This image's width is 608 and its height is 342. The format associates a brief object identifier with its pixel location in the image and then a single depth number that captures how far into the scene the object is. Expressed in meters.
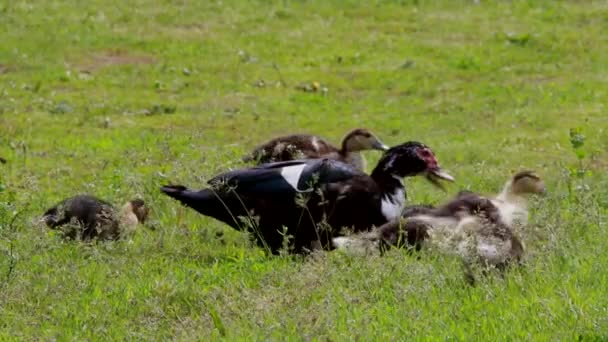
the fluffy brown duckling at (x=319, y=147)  26.92
